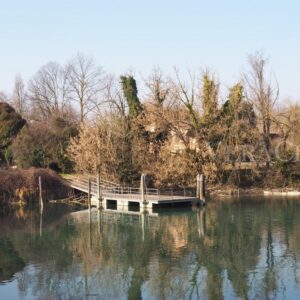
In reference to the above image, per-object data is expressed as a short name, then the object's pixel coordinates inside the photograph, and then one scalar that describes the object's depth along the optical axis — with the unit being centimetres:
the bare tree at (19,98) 7838
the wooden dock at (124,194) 3622
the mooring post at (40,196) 3912
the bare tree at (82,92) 6555
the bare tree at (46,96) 7125
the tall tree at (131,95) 4969
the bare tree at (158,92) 4697
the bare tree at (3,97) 7951
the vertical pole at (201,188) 3634
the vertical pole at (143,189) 3584
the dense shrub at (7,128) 5091
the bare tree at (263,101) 4675
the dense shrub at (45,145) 4719
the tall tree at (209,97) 4503
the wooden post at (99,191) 3891
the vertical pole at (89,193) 3909
